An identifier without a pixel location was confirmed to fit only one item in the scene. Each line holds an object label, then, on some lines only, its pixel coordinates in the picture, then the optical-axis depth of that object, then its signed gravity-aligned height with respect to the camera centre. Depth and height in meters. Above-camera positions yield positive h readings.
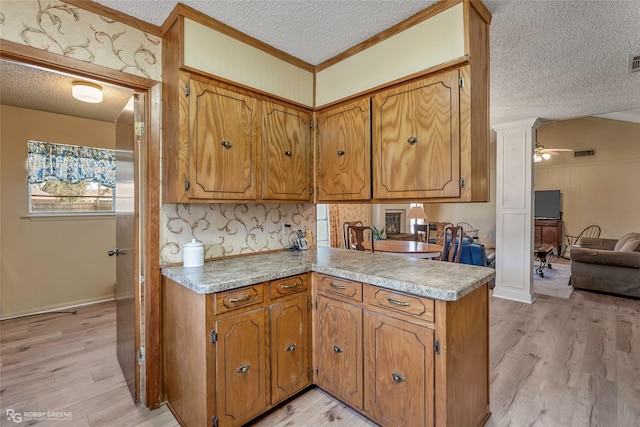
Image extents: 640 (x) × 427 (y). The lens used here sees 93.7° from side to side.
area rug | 4.62 -1.30
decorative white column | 4.08 -0.01
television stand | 7.81 -0.64
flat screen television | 7.94 +0.10
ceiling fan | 5.59 +1.06
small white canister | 1.93 -0.28
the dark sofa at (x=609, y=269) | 4.23 -0.92
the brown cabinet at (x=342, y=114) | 1.74 +0.63
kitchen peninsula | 1.47 -0.72
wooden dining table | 4.09 -0.58
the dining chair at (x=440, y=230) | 5.34 -0.40
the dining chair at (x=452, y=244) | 3.59 -0.45
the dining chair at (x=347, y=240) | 4.64 -0.48
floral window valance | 3.56 +0.60
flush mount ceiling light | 2.67 +1.08
